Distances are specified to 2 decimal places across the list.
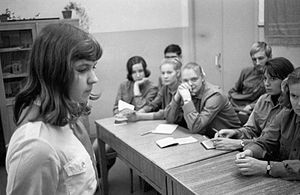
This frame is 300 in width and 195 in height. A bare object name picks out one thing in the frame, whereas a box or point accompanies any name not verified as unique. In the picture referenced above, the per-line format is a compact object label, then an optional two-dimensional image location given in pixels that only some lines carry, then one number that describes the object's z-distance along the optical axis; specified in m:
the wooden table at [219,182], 1.47
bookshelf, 3.78
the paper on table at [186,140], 2.18
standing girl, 0.80
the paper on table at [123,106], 2.98
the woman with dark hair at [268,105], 2.18
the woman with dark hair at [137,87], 3.43
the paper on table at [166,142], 2.13
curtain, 3.41
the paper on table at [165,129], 2.46
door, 4.18
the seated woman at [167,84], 2.88
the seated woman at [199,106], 2.43
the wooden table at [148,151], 1.86
